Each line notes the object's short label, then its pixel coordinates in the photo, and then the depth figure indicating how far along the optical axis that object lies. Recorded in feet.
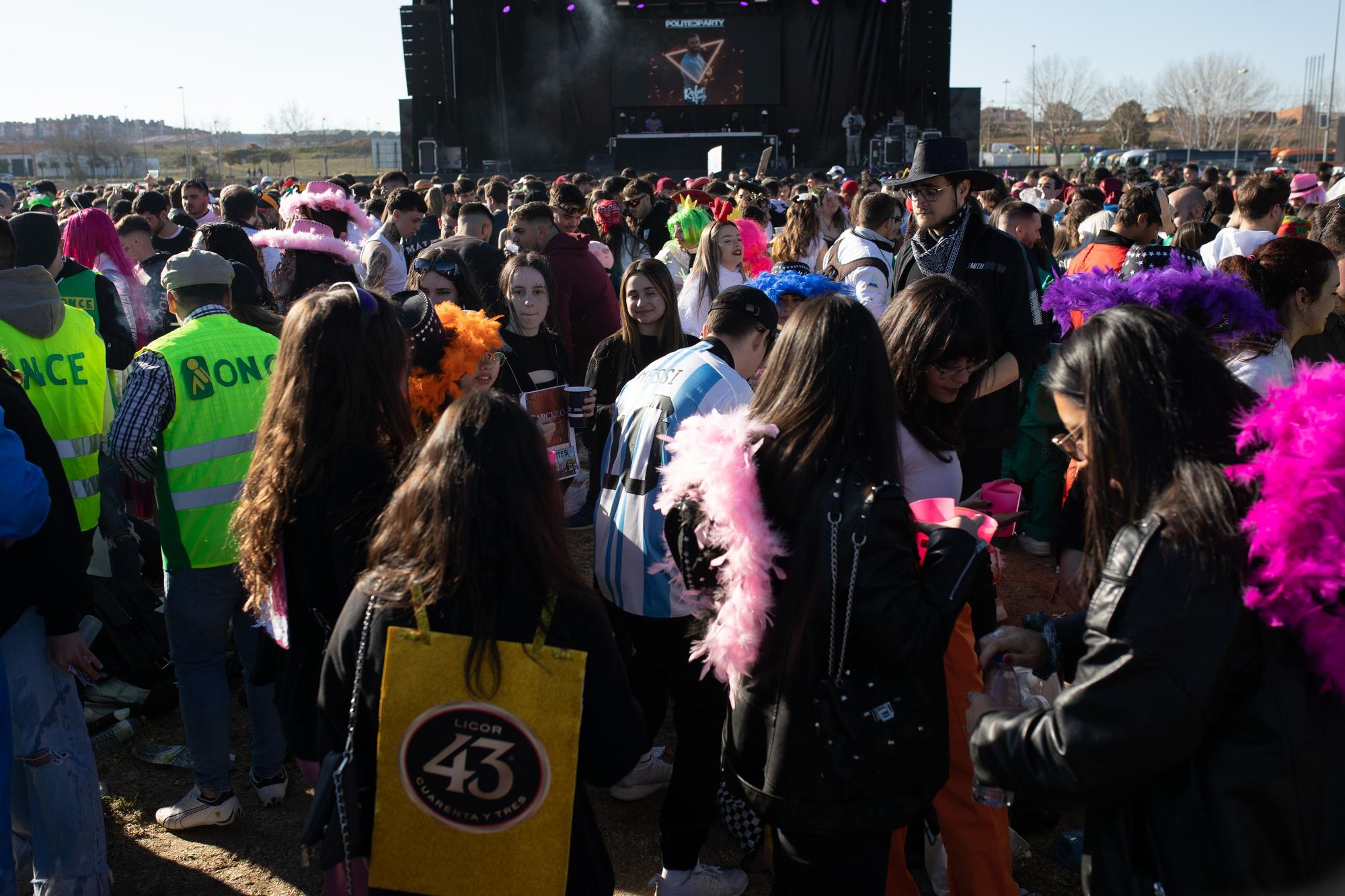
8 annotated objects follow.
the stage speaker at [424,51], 73.51
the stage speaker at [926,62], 76.64
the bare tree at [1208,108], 181.68
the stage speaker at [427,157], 78.43
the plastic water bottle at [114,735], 13.25
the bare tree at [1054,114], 185.26
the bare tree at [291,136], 240.12
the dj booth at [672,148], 84.89
